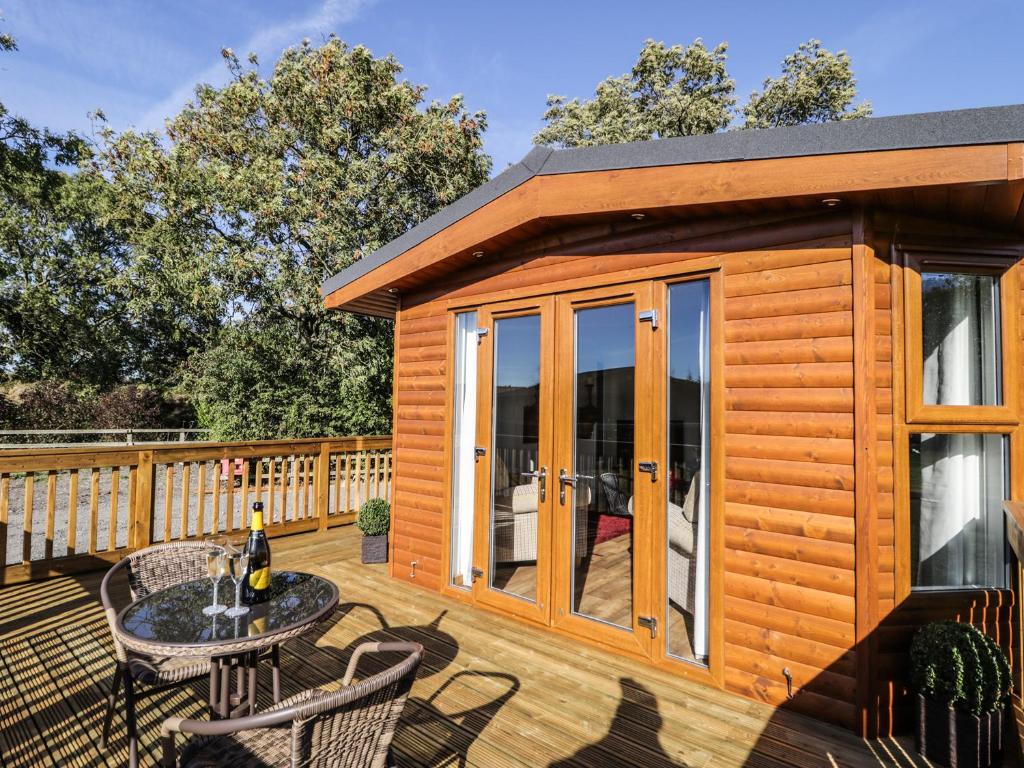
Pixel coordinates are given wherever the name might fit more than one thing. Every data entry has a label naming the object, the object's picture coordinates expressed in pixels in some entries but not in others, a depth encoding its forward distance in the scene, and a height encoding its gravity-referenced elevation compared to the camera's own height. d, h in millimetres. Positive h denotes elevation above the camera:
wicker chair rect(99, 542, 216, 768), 1979 -838
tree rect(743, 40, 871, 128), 15008 +8979
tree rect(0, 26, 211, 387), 14500 +2716
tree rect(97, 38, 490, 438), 10430 +3792
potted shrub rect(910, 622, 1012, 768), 2092 -1085
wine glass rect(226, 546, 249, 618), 1933 -683
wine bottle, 2059 -626
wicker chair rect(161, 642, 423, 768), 1172 -751
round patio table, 1694 -736
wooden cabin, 2389 +86
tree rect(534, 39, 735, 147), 15406 +9251
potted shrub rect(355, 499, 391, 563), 4871 -1122
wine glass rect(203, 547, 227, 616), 1960 -595
